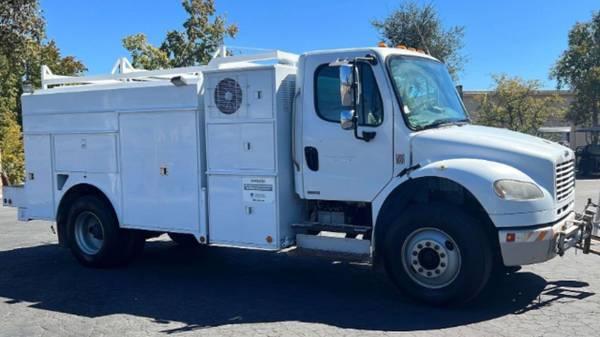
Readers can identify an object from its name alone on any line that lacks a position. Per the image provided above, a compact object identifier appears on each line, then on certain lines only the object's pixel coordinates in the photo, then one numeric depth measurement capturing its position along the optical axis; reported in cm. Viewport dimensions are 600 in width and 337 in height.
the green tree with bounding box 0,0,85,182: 2105
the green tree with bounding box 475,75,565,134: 3150
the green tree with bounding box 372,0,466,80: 2628
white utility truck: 600
